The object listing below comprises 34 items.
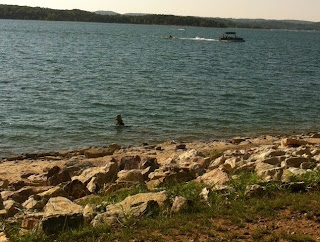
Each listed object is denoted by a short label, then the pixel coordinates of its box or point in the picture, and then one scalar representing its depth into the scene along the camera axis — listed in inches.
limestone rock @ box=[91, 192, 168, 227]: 298.8
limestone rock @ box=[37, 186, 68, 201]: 404.7
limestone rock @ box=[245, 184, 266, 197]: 333.7
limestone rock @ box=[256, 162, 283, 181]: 361.8
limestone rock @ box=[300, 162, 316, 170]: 424.2
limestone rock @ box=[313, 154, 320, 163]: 451.3
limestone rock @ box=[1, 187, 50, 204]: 430.9
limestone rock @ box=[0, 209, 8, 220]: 356.2
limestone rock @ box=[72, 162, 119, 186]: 464.7
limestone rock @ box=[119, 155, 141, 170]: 523.5
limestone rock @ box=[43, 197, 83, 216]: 320.2
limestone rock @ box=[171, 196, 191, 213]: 307.4
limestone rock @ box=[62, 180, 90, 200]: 421.8
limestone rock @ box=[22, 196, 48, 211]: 375.9
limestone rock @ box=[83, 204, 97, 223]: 305.7
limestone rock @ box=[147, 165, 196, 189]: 399.5
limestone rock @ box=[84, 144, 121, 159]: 660.7
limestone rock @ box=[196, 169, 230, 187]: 367.2
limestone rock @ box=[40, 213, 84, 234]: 281.9
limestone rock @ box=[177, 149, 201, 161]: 547.4
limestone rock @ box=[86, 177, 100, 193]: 426.0
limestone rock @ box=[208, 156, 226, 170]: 481.4
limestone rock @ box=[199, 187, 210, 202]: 326.6
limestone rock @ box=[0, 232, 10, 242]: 277.0
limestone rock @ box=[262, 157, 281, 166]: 458.6
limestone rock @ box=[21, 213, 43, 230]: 300.8
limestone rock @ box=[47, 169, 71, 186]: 490.3
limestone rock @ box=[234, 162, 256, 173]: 423.5
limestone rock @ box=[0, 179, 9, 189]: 495.9
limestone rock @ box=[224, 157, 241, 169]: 461.7
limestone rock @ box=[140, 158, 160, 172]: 508.3
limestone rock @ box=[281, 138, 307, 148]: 653.9
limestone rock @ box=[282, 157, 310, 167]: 436.9
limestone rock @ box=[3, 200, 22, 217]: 363.6
